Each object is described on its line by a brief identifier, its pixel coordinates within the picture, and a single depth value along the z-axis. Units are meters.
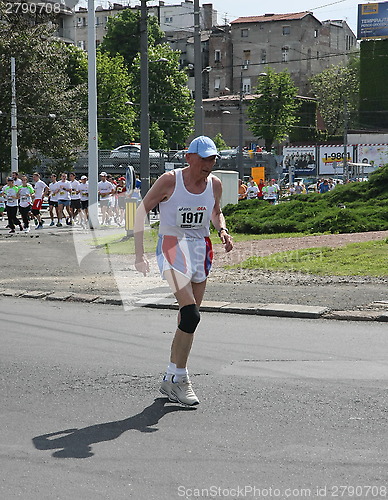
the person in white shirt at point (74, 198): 28.97
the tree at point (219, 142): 85.56
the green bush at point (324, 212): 19.91
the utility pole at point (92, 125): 28.31
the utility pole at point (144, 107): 24.92
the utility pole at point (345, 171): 56.04
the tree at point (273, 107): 84.31
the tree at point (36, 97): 45.44
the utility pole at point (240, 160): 54.11
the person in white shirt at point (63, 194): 28.33
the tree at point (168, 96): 82.06
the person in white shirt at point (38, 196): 28.56
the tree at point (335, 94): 100.12
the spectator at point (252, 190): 36.92
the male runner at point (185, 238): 5.97
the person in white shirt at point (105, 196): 30.45
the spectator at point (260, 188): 38.57
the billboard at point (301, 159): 72.12
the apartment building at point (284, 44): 105.25
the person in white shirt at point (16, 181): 25.81
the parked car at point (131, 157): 52.22
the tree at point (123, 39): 87.94
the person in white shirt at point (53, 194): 28.39
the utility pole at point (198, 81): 27.78
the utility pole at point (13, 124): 40.50
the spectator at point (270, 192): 37.94
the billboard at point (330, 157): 70.69
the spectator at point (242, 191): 35.47
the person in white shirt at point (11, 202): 25.64
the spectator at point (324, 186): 42.59
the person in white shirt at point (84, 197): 29.42
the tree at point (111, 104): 67.44
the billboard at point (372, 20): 93.12
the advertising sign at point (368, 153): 70.81
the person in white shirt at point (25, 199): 25.95
